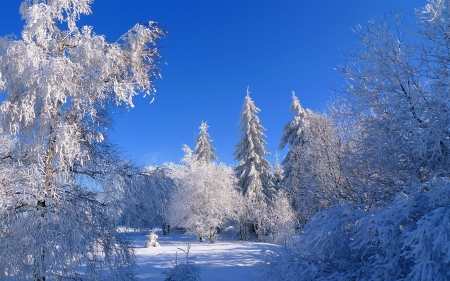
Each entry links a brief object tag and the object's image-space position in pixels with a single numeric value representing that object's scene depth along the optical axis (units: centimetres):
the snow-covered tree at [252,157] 2439
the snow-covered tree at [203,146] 3322
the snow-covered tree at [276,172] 2745
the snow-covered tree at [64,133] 440
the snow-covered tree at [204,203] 2330
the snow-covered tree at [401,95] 481
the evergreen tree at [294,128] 2008
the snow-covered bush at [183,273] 719
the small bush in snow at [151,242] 1655
